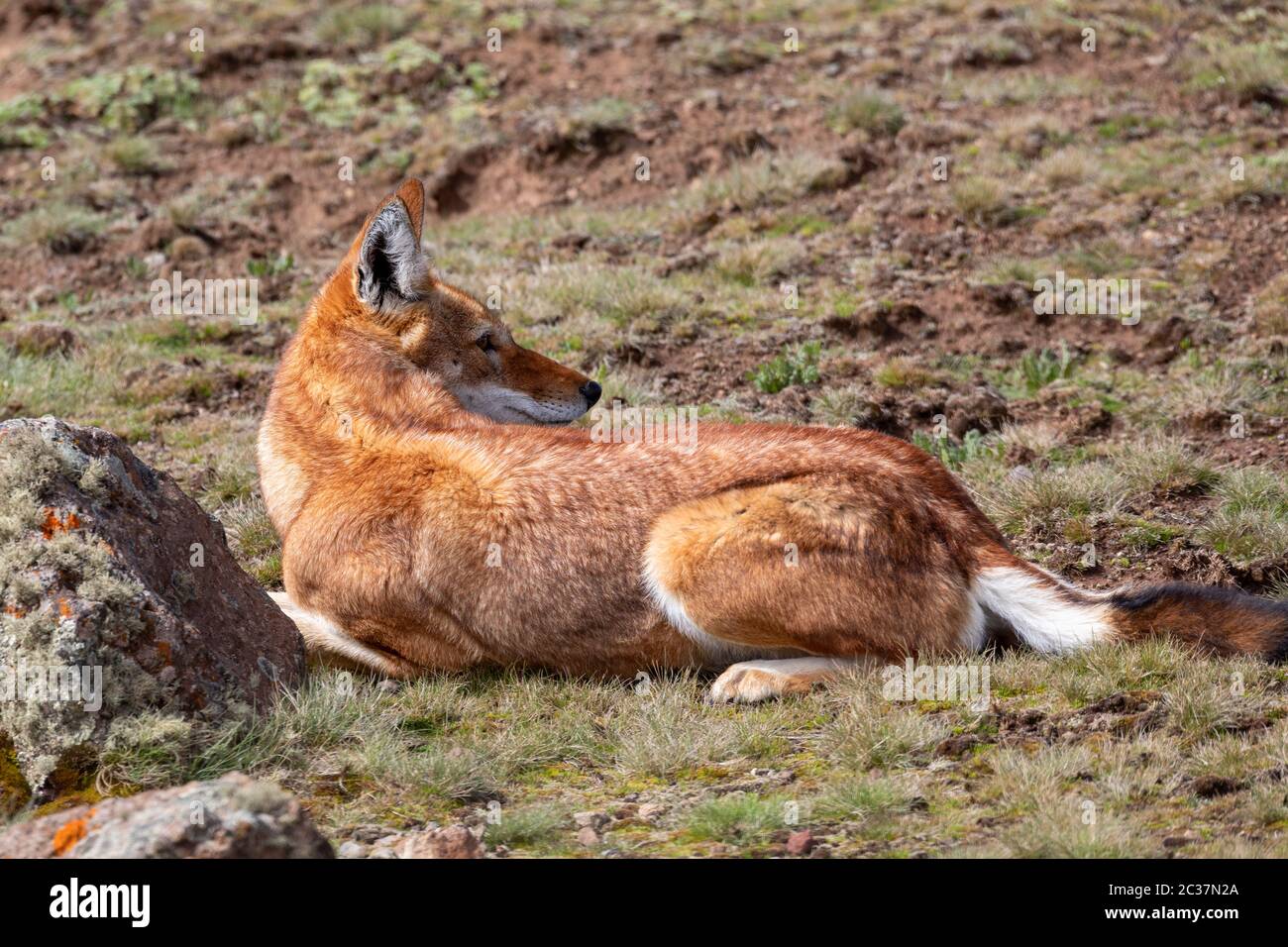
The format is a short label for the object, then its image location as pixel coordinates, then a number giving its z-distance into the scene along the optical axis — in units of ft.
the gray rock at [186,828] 22.80
